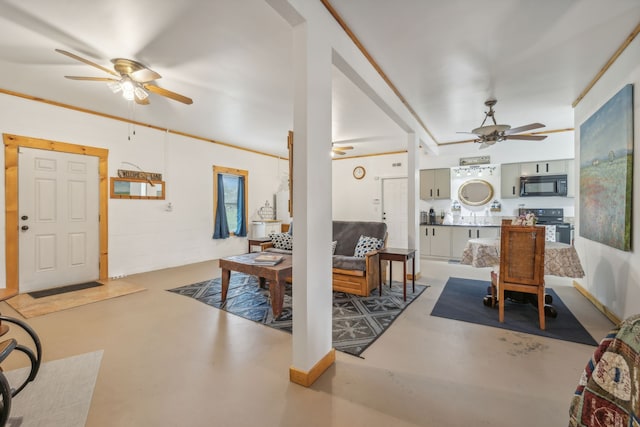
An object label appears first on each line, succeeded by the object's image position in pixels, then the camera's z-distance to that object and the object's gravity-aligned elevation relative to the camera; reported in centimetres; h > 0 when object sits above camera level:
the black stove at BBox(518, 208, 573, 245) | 522 -13
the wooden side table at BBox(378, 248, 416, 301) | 357 -59
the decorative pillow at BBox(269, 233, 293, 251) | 463 -49
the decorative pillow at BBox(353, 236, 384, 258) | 395 -48
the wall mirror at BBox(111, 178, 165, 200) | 462 +40
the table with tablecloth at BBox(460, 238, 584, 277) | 273 -47
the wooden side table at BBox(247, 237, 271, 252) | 505 -54
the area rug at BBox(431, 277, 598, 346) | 261 -111
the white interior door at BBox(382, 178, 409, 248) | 730 +9
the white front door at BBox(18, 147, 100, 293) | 375 -11
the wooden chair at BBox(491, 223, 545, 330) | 262 -45
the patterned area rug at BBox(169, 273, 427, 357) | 256 -111
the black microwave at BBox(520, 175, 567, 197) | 529 +54
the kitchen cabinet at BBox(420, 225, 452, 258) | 609 -63
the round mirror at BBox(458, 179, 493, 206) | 609 +46
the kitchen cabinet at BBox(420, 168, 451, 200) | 643 +69
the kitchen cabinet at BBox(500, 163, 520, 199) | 574 +68
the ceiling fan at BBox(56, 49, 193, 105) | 276 +136
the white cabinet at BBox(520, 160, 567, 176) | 534 +90
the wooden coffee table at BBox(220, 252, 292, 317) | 292 -66
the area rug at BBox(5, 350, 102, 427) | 156 -116
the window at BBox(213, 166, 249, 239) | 616 +24
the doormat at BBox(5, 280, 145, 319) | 312 -110
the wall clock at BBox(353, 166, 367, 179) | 780 +114
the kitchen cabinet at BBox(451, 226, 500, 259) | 565 -45
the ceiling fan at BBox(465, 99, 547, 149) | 361 +110
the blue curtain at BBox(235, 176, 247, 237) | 675 +4
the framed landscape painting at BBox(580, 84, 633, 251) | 253 +44
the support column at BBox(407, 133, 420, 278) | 449 +39
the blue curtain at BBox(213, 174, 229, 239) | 613 -16
